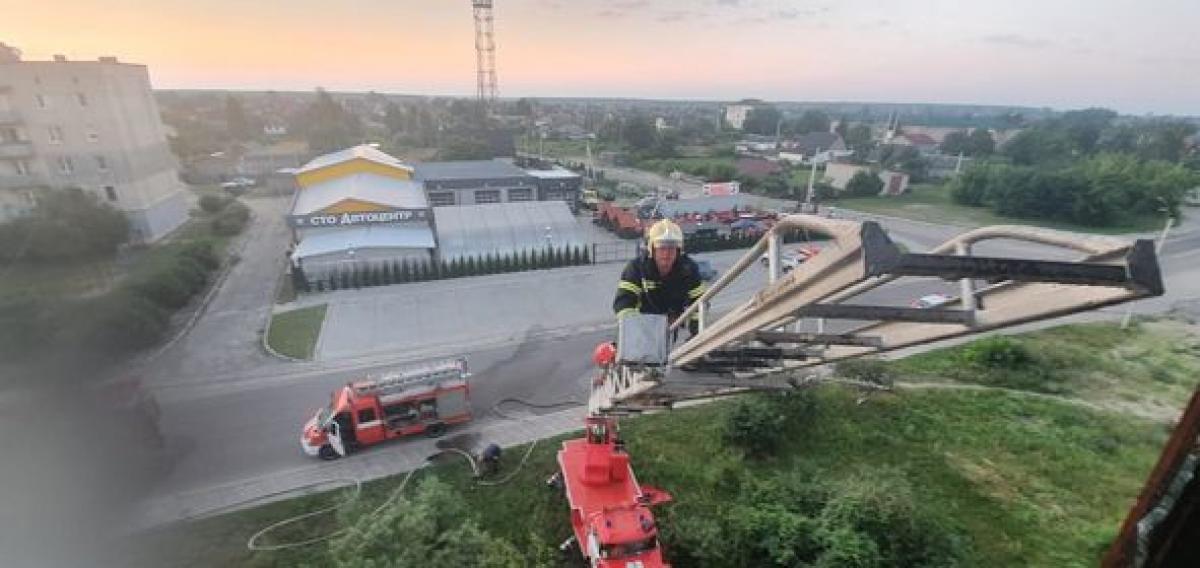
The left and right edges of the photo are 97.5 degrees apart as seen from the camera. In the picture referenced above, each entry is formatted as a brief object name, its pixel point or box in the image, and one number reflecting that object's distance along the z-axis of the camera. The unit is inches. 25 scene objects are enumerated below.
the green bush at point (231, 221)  1523.1
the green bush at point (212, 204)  1710.1
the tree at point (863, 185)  2401.6
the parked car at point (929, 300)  1039.6
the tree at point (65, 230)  682.8
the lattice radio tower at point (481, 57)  3277.6
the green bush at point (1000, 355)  845.8
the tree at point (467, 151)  3021.7
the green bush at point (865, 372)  751.7
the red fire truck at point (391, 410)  627.8
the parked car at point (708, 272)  1254.3
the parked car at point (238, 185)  2202.3
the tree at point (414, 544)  364.5
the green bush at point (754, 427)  613.0
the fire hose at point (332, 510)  501.4
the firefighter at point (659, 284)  338.3
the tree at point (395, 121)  4084.6
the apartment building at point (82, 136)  863.7
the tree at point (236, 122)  3408.0
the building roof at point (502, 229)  1327.5
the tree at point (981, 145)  4168.3
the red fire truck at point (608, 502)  397.1
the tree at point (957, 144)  4220.0
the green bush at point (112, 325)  521.3
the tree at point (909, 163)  2973.2
